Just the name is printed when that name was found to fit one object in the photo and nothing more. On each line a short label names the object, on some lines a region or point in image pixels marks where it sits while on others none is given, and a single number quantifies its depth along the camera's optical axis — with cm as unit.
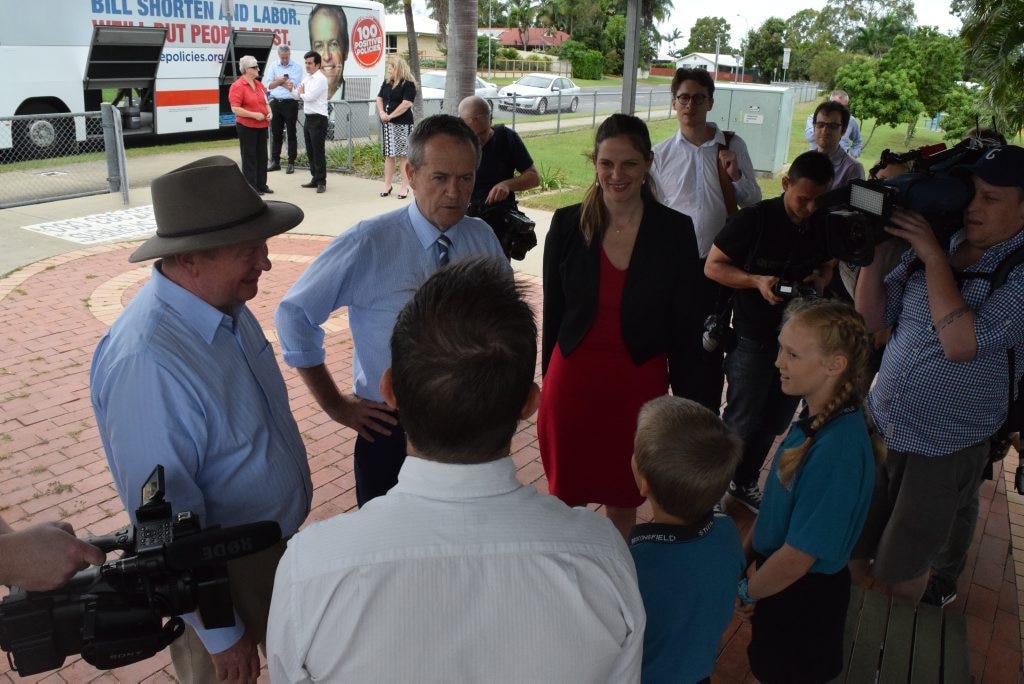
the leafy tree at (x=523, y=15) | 6931
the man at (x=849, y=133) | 901
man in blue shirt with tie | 251
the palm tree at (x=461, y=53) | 745
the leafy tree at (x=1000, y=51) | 625
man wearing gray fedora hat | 171
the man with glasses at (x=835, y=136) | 528
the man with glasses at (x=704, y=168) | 473
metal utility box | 1396
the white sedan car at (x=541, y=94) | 2538
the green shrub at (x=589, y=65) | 5009
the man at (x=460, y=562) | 101
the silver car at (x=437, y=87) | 2244
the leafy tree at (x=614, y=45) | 5192
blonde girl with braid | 203
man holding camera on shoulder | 242
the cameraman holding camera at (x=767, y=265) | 333
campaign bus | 1214
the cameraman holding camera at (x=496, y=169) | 550
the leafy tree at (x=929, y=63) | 1853
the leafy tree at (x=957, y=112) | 1548
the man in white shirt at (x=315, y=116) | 1109
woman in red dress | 286
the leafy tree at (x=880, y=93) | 1770
